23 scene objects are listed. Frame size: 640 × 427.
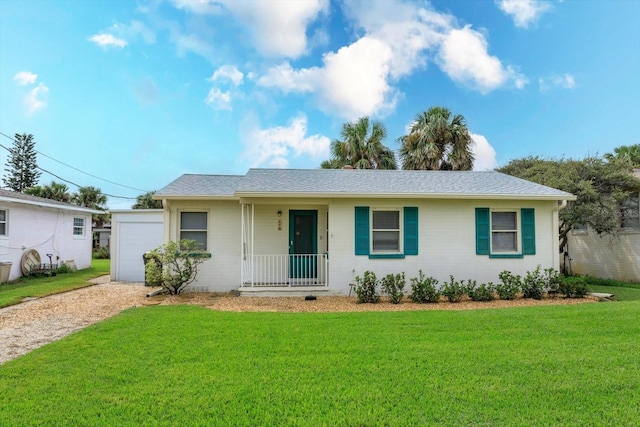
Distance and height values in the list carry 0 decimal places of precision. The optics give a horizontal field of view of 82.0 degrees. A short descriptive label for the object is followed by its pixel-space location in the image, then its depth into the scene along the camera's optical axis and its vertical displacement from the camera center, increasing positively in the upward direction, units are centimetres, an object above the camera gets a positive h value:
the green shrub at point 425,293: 888 -143
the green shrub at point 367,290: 892 -137
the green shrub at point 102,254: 2733 -144
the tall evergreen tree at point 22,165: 3616 +689
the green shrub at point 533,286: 931 -135
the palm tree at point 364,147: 2095 +500
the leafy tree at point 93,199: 3262 +321
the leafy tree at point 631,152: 2130 +493
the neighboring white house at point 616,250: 1274 -62
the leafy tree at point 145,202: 3919 +350
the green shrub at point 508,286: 923 -133
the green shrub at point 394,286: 887 -127
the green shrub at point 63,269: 1576 -148
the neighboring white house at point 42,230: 1352 +20
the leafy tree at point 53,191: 2931 +357
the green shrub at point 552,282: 963 -127
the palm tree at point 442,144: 1928 +478
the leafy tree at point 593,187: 1227 +160
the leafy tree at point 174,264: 978 -82
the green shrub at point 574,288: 941 -140
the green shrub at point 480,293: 902 -145
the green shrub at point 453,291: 889 -140
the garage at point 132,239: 1344 -16
